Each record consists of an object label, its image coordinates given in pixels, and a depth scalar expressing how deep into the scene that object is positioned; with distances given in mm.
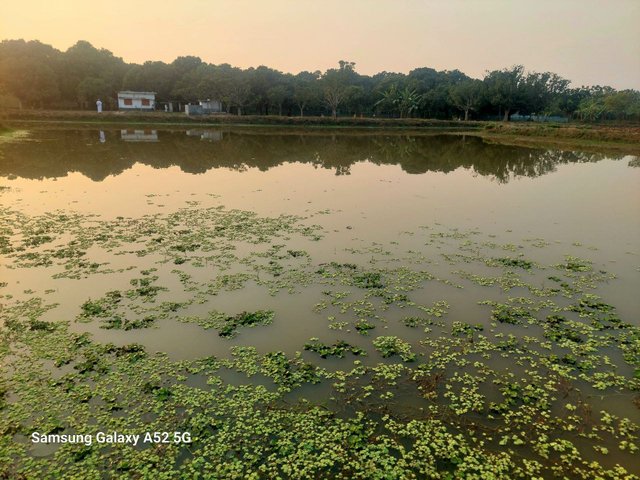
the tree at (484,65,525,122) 72688
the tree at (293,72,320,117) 72688
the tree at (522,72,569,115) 75969
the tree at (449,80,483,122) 74188
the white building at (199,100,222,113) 74750
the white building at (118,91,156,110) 71562
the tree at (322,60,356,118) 72625
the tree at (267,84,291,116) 71062
